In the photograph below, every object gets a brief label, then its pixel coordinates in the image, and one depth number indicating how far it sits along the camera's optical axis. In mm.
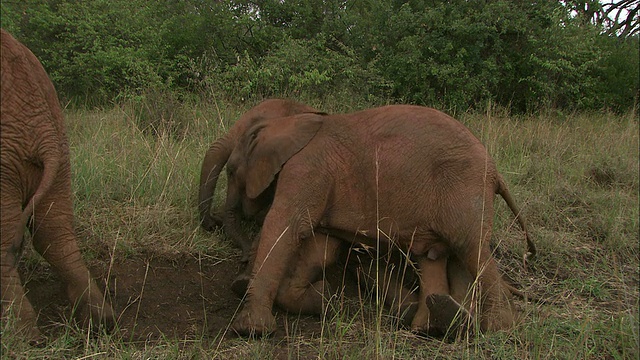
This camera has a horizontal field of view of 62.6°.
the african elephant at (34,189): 2492
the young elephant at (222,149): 4070
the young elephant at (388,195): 3064
